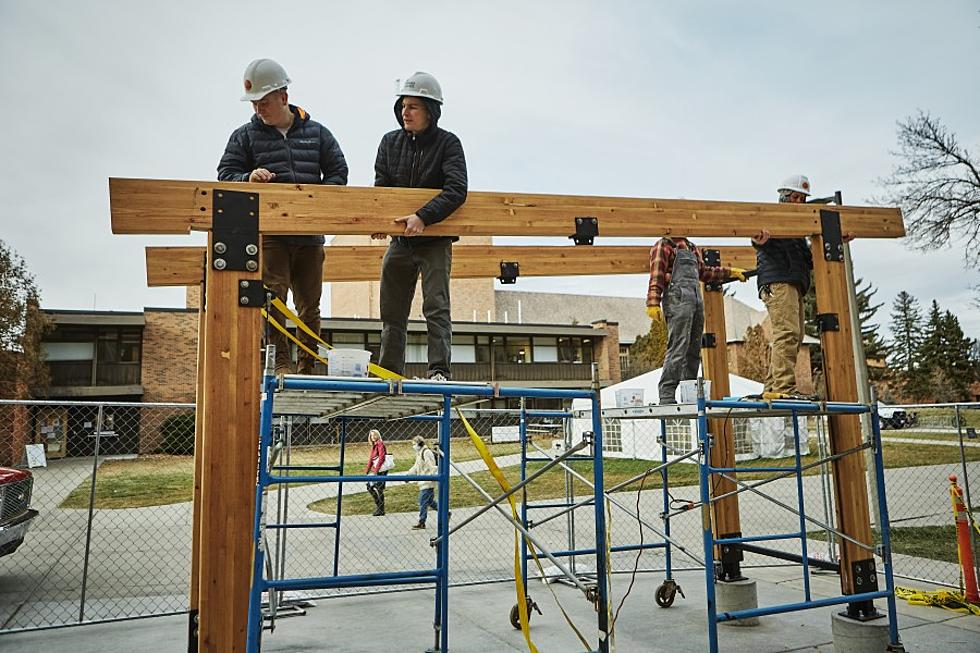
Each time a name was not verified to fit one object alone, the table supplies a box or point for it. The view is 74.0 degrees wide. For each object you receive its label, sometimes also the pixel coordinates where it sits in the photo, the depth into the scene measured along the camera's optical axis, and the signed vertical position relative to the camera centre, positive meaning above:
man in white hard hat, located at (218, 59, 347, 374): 4.21 +1.71
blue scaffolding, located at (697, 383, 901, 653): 4.32 -0.69
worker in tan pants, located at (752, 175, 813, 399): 5.71 +1.01
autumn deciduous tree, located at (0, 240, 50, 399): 22.77 +3.33
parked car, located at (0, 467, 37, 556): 6.84 -0.95
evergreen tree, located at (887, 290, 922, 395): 62.88 +6.16
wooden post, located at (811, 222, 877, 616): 5.05 -0.26
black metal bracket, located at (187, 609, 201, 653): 4.60 -1.51
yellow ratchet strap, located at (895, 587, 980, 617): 6.23 -2.05
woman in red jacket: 10.79 -0.75
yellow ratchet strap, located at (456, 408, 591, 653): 3.51 -0.44
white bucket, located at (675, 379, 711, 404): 4.77 +0.06
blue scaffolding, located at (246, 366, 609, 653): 3.12 -0.20
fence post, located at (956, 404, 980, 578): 6.50 -1.00
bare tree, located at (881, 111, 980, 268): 20.48 +6.32
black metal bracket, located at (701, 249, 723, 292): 7.32 +1.59
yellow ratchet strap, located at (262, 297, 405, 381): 3.75 +0.54
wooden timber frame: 3.26 +0.92
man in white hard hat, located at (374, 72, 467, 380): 4.27 +1.29
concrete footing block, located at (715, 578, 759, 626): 6.16 -1.87
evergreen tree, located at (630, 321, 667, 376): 37.25 +3.08
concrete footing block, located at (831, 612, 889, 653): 4.84 -1.80
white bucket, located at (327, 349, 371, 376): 3.46 +0.26
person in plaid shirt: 5.42 +0.82
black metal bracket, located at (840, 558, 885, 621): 5.02 -1.46
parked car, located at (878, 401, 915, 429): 24.68 -1.06
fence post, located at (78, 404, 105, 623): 6.14 -0.93
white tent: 21.77 -1.23
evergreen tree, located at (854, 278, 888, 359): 47.25 +4.69
